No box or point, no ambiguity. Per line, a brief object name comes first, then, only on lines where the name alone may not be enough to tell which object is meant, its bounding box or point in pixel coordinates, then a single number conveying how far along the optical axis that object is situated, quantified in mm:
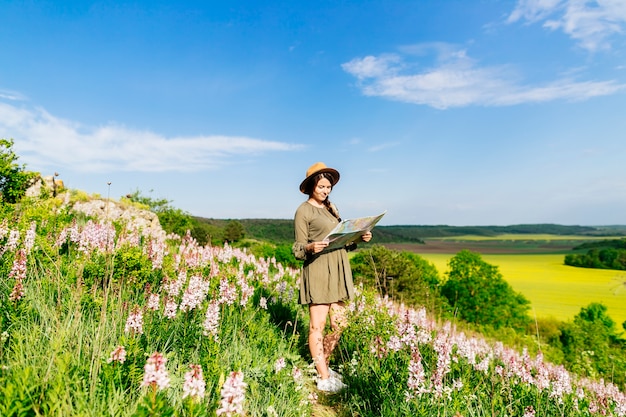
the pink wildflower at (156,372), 1761
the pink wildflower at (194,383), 1875
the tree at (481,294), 18031
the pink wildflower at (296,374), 3778
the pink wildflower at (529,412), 3736
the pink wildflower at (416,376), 3325
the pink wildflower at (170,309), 3666
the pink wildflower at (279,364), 3562
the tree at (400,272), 15398
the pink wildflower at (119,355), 2449
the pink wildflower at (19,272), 3303
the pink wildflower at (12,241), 5199
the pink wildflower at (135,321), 3101
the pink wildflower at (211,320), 3445
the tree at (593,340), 13508
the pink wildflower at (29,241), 5062
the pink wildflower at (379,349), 4609
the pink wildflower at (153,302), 3819
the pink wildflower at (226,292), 4484
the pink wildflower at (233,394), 1744
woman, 4617
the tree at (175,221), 23484
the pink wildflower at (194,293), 4012
